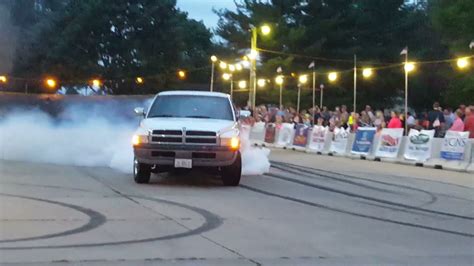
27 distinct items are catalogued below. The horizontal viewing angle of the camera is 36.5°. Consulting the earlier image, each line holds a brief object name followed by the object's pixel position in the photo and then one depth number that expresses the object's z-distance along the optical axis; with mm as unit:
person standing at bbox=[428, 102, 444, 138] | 24734
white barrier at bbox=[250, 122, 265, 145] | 35938
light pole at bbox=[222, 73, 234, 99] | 57006
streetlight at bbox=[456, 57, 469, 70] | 28009
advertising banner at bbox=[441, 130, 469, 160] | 21188
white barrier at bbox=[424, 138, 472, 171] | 20891
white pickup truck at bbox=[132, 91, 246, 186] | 13648
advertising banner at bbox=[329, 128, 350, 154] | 27472
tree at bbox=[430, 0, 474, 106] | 46406
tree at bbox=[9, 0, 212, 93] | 60219
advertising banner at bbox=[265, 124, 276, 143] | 34656
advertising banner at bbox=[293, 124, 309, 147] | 30953
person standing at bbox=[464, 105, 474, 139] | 22031
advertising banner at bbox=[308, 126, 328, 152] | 29219
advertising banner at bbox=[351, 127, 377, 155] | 25672
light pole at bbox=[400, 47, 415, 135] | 26581
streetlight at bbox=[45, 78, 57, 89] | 58709
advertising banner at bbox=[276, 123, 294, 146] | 32759
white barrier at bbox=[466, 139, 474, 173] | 20481
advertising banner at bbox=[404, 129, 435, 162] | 22609
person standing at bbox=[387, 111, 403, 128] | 25406
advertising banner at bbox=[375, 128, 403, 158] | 24234
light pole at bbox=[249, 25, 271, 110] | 39603
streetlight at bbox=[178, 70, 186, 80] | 60138
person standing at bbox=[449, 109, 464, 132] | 22256
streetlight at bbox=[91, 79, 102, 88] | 59688
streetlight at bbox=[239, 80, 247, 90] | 52831
